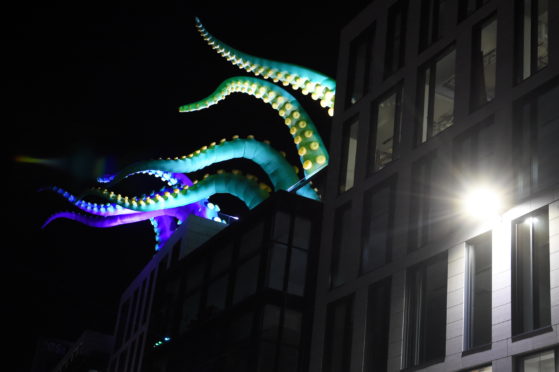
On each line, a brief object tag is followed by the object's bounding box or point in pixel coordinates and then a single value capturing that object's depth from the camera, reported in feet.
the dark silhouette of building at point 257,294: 103.65
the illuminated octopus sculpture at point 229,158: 142.61
